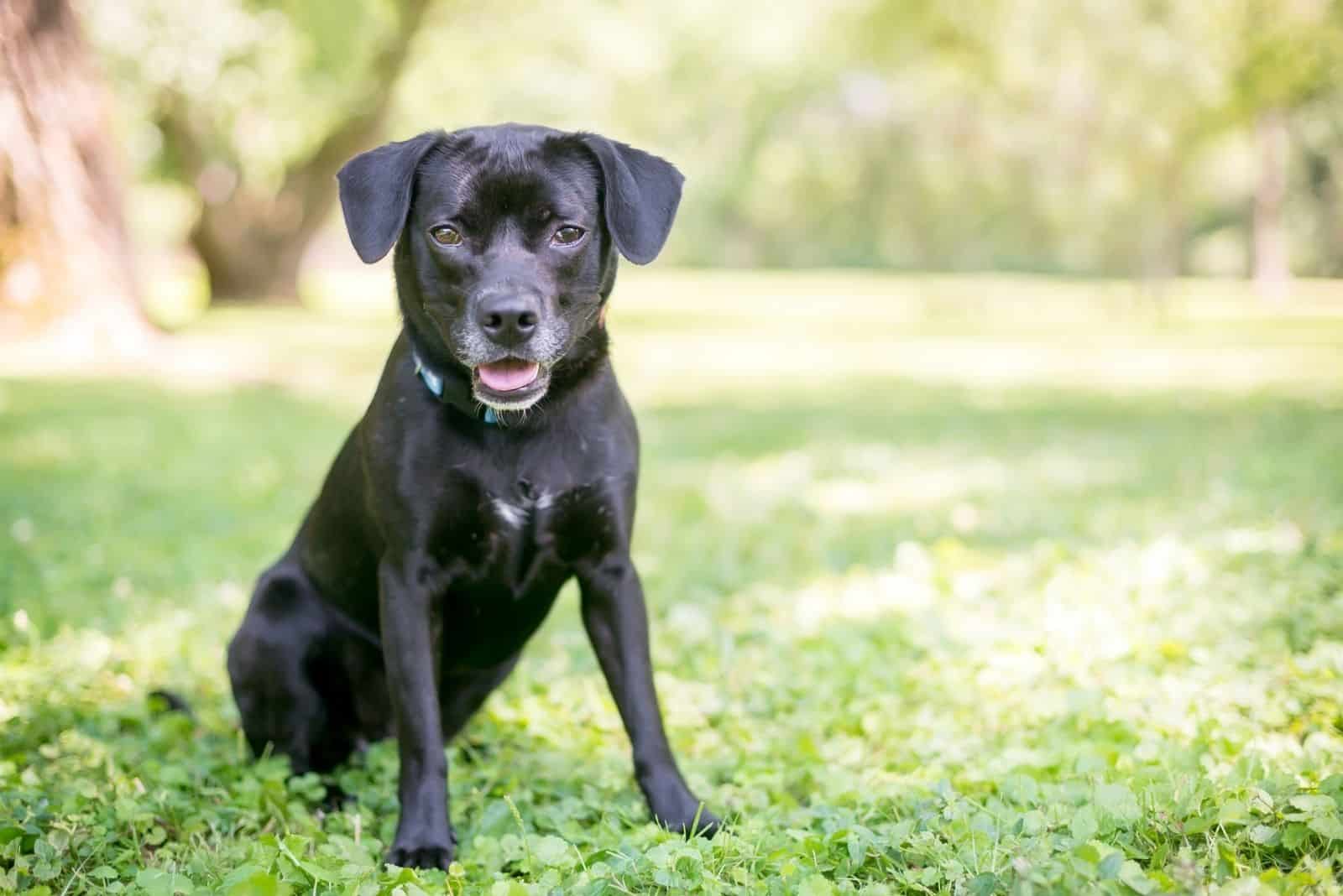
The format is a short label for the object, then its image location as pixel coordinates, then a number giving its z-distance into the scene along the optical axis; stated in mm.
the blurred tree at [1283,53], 12656
